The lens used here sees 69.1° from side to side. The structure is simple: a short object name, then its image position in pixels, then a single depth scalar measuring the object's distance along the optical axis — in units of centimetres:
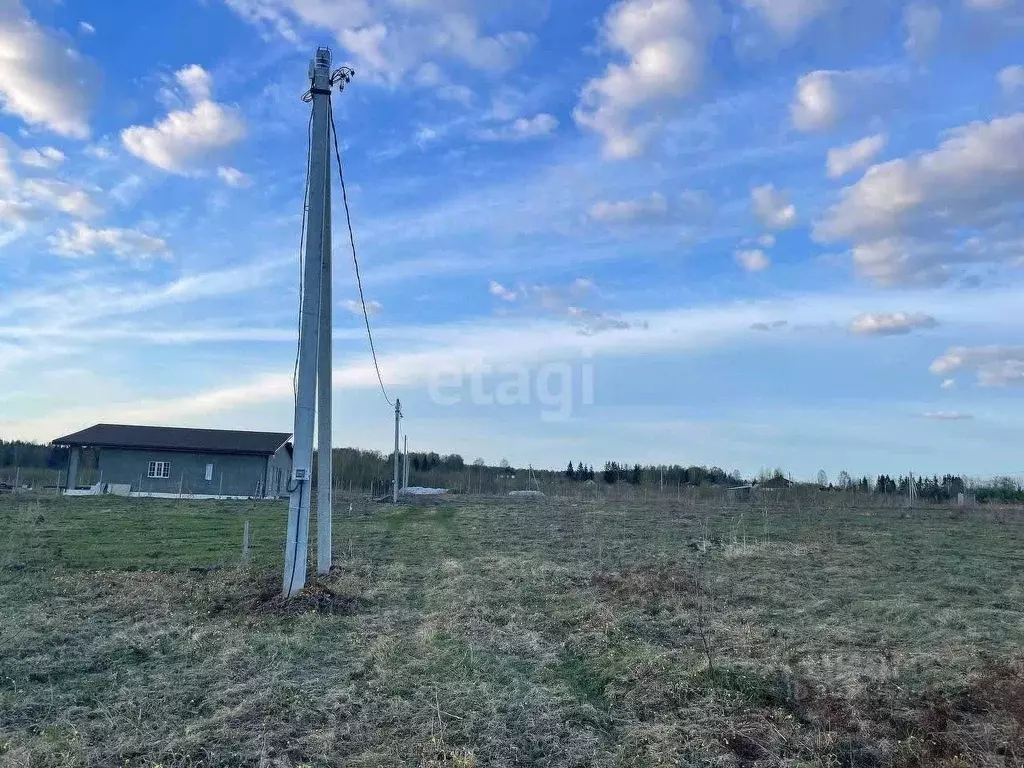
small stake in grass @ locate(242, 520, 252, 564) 1144
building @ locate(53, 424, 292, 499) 2917
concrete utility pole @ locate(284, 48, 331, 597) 862
